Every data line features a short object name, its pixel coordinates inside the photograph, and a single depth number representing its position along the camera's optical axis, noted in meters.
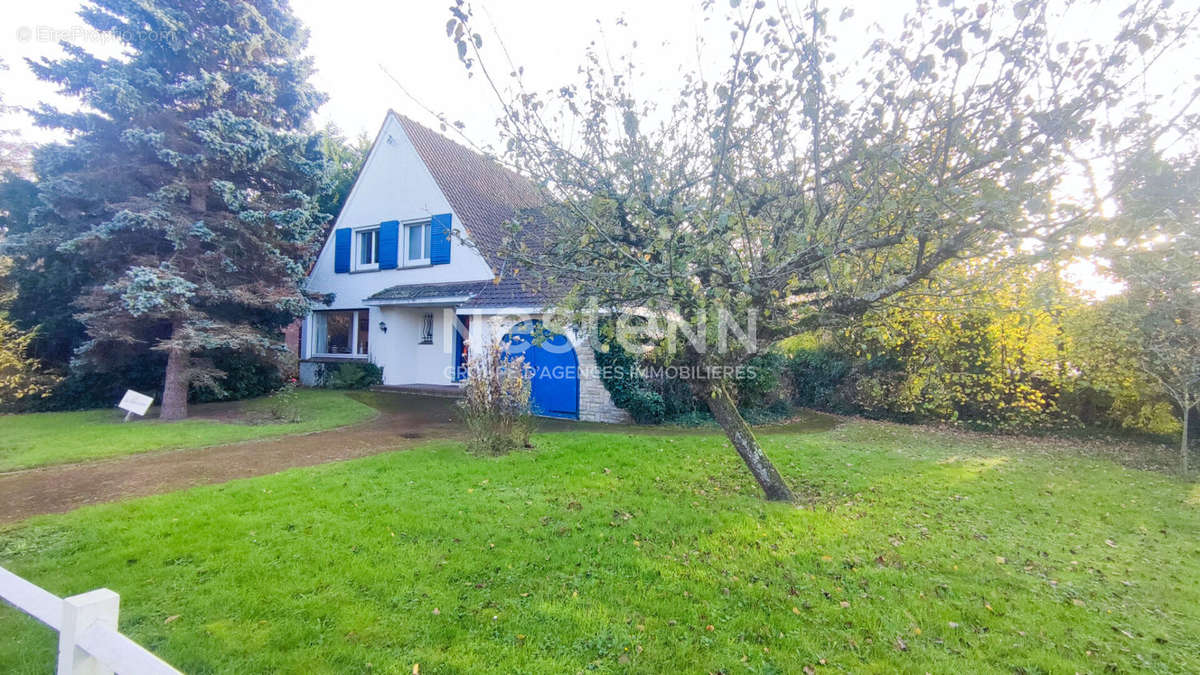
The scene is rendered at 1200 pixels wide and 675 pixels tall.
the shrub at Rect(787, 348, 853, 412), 13.02
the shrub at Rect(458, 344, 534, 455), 7.38
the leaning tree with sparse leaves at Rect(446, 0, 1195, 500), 3.43
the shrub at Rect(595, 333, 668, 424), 10.41
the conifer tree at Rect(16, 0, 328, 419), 9.50
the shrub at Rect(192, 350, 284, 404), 11.76
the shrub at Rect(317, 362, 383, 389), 15.20
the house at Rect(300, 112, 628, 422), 13.12
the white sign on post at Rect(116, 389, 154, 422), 9.31
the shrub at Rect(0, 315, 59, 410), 9.38
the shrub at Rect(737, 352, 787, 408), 11.43
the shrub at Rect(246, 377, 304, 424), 10.14
